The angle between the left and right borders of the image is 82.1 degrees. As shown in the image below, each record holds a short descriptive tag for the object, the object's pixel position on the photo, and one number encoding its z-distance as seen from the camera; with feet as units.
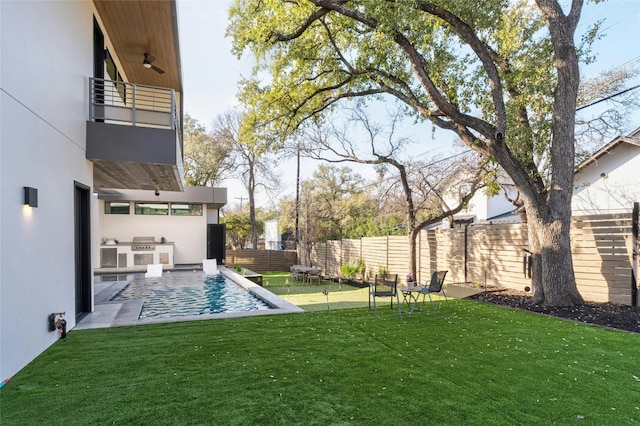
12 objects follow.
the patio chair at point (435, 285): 24.04
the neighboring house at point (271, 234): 109.09
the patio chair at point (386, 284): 23.36
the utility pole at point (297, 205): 75.82
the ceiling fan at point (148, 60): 31.45
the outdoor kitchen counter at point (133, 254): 55.36
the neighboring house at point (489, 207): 75.46
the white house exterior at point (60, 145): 12.48
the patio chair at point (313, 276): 55.66
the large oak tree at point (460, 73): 23.71
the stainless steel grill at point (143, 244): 56.90
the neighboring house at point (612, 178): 43.60
